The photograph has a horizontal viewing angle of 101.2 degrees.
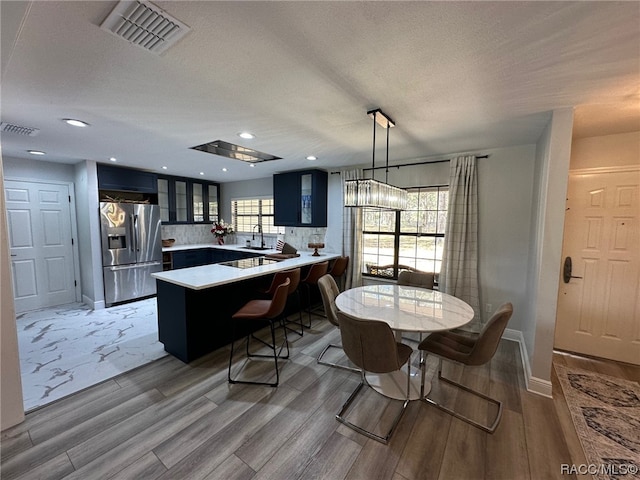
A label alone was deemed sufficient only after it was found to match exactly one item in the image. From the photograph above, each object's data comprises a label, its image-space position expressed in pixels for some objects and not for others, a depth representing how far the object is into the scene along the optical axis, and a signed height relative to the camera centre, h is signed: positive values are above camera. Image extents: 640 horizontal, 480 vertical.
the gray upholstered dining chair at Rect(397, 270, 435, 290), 3.12 -0.70
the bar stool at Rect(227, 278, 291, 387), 2.41 -0.88
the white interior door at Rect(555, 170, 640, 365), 2.67 -0.46
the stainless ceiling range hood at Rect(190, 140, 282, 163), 3.19 +0.90
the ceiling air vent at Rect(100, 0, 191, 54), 1.10 +0.88
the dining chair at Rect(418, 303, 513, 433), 1.88 -1.02
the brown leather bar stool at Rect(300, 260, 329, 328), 3.60 -0.72
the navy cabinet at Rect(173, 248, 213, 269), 5.29 -0.80
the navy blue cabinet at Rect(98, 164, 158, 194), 4.29 +0.68
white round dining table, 1.96 -0.75
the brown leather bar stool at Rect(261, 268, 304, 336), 2.82 -0.64
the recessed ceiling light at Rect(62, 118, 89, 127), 2.34 +0.88
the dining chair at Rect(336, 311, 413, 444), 1.74 -0.87
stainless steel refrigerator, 4.32 -0.53
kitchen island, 2.62 -0.91
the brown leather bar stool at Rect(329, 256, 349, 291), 4.03 -0.71
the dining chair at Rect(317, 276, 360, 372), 2.57 -0.81
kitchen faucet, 5.64 -0.31
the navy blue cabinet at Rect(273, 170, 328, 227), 4.57 +0.39
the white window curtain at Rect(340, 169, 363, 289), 4.27 -0.32
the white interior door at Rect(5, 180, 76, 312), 3.99 -0.42
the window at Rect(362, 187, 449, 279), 3.78 -0.22
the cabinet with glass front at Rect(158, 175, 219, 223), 5.37 +0.42
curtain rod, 3.59 +0.84
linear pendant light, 2.23 +0.26
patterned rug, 1.64 -1.49
